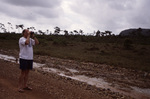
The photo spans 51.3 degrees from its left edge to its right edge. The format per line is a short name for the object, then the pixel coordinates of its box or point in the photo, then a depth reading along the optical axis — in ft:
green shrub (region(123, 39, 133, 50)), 95.14
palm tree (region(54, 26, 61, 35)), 226.99
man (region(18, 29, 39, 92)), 16.61
